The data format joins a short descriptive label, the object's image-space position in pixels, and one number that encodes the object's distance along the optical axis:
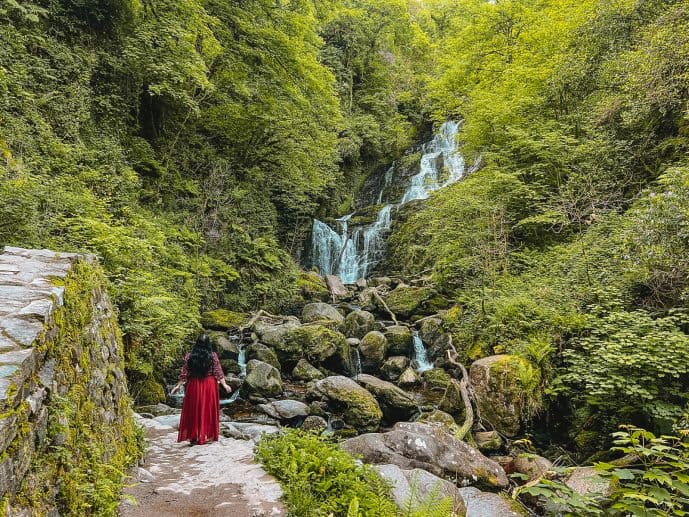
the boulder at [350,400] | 8.53
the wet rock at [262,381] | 9.76
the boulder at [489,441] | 7.66
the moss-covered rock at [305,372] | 11.09
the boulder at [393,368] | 11.42
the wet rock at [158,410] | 8.04
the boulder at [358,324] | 13.68
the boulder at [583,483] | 5.46
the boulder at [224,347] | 11.58
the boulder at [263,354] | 11.37
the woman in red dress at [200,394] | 5.40
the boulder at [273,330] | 12.27
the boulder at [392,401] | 9.12
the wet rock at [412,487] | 4.18
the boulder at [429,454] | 6.03
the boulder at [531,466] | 6.47
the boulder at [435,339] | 11.60
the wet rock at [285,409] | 8.62
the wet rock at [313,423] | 8.23
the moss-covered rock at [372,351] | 12.06
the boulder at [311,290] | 17.57
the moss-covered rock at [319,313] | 14.59
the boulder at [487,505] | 5.52
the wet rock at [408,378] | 10.90
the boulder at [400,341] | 12.51
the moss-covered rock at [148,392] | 8.26
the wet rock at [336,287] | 17.89
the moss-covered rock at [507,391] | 8.06
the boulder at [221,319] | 13.44
